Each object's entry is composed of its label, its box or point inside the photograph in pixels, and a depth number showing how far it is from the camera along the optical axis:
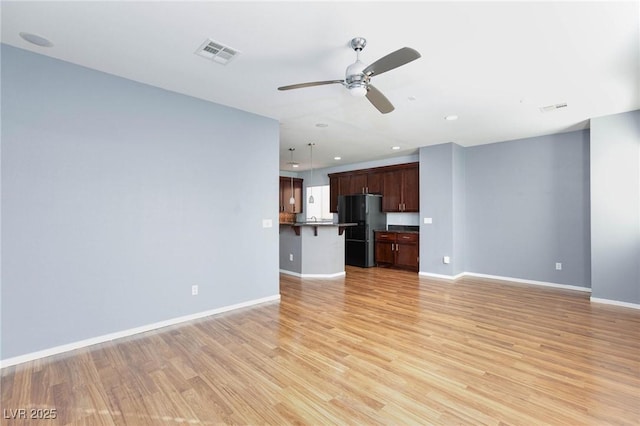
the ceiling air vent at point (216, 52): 2.52
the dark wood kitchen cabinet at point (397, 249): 6.73
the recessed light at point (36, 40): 2.38
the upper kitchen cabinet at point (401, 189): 6.89
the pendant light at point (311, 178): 6.10
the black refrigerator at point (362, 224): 7.18
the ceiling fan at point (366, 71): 2.12
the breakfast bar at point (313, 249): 5.94
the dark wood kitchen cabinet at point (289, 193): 9.17
